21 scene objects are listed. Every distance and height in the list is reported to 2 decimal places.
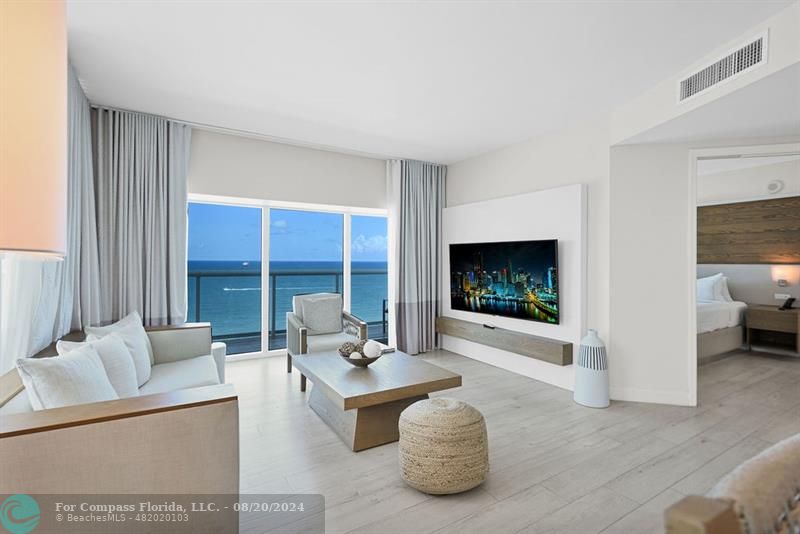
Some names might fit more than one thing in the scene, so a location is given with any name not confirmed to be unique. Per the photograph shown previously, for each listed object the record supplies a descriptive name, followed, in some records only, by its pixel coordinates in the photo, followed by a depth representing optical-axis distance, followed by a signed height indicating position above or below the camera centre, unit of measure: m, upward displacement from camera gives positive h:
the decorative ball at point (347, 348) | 3.04 -0.66
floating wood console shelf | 3.70 -0.82
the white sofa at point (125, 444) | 1.25 -0.64
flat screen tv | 3.92 -0.14
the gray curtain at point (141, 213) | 3.53 +0.51
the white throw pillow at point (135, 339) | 2.55 -0.51
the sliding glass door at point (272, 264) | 4.92 +0.03
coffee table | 2.49 -0.84
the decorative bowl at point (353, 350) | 2.97 -0.69
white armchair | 3.96 -0.64
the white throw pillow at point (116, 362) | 2.09 -0.55
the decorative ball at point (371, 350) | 2.96 -0.65
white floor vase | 3.31 -0.95
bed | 4.95 -0.83
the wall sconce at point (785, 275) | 5.44 -0.12
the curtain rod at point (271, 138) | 3.96 +1.46
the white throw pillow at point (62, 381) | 1.50 -0.48
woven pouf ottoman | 2.04 -1.00
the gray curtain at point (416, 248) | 5.16 +0.26
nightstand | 5.12 -0.82
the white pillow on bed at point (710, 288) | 5.82 -0.33
